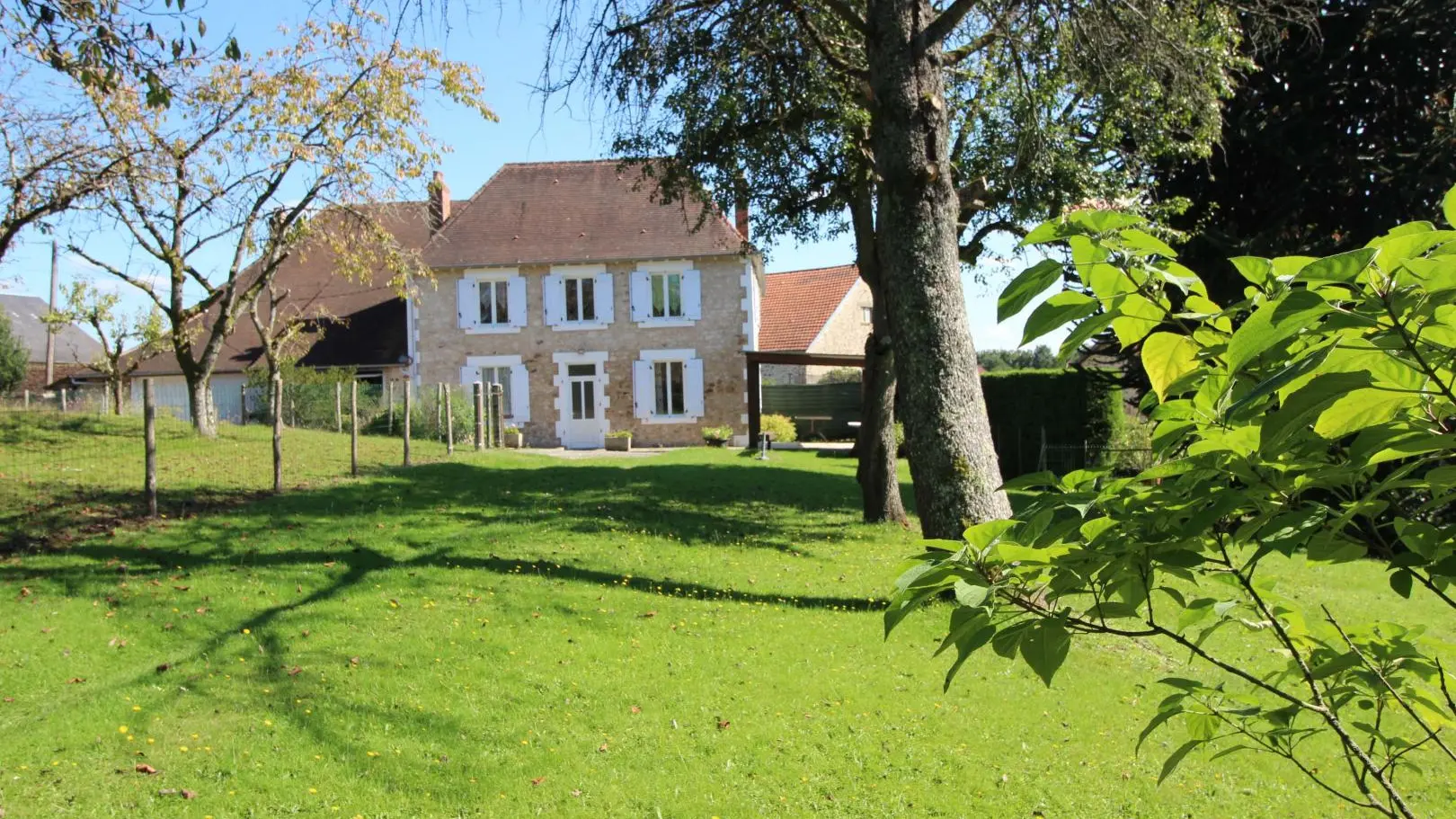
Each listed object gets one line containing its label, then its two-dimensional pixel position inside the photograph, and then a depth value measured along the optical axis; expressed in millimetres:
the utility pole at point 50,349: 32875
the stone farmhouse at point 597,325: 28797
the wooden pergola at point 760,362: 25719
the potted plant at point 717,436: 27469
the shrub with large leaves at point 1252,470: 1041
